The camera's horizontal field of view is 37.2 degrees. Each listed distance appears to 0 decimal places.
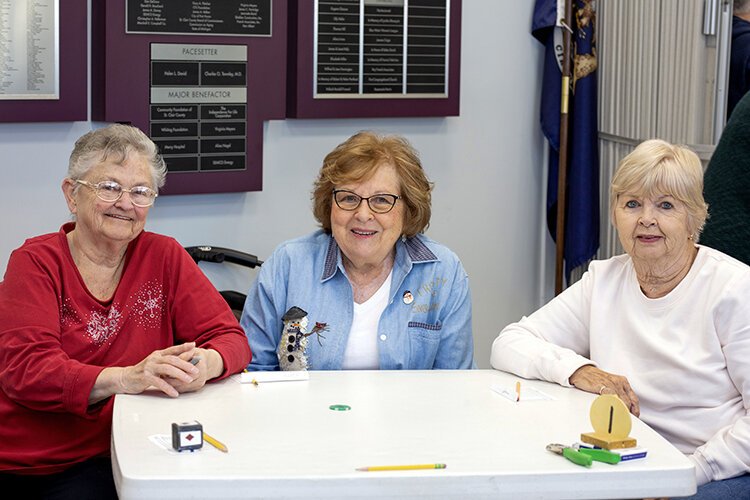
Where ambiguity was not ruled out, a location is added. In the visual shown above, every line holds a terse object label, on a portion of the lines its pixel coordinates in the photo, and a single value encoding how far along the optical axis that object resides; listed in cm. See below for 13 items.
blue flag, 429
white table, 181
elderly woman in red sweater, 231
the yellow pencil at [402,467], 185
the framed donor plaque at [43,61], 330
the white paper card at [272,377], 243
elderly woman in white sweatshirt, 237
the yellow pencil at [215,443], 193
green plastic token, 223
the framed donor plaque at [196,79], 349
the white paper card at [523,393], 236
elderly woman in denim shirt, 269
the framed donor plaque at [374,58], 387
